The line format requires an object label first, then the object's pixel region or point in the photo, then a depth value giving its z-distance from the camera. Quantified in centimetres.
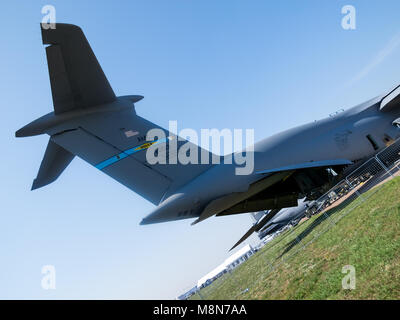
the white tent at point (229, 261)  4134
